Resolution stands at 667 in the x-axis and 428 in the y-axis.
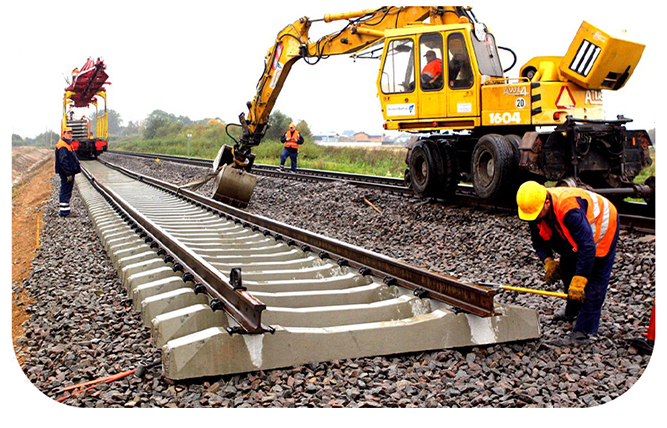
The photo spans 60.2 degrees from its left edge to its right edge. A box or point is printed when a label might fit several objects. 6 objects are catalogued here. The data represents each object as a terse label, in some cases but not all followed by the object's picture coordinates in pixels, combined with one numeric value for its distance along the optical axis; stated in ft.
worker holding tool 13.34
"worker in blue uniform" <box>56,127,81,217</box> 33.91
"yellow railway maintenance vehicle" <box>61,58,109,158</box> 73.03
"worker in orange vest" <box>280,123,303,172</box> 55.62
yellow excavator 25.85
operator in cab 29.66
